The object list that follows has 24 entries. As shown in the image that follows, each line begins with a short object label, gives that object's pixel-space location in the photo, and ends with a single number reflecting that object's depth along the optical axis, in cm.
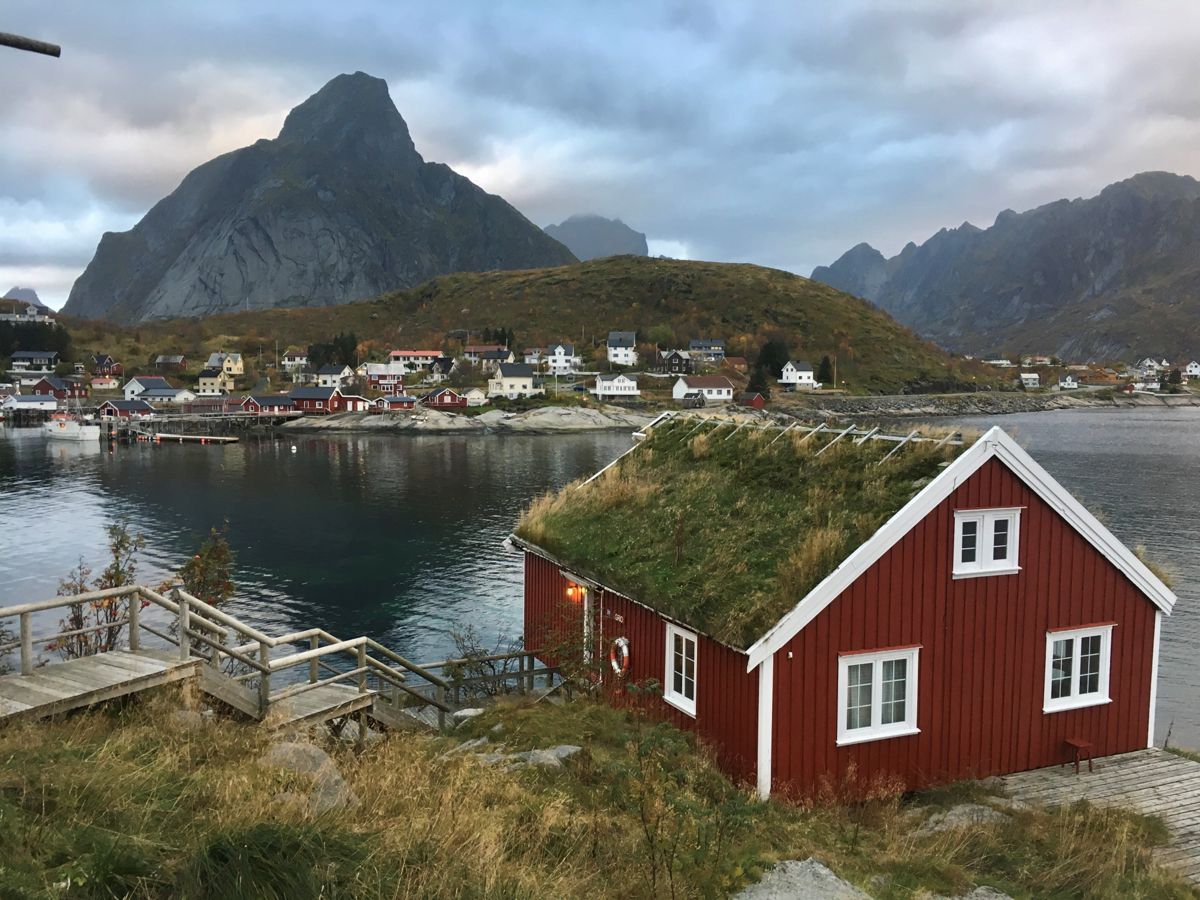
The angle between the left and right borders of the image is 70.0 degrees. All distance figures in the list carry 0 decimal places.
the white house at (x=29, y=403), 14188
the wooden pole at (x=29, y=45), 630
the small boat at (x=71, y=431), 11369
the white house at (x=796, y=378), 17200
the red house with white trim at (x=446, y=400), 14288
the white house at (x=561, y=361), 17900
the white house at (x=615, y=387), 15588
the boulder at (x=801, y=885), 752
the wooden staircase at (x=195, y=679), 920
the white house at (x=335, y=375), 16495
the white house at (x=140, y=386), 15725
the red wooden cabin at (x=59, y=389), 15038
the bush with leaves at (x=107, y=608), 1802
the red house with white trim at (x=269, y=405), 14162
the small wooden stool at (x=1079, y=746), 1423
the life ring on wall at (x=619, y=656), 1541
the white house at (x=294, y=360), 18600
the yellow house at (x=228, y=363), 18012
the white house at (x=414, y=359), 18488
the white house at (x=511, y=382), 15275
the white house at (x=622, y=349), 18488
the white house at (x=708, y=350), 18738
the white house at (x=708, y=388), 15375
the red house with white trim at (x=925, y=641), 1264
